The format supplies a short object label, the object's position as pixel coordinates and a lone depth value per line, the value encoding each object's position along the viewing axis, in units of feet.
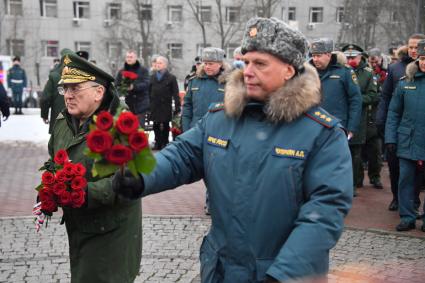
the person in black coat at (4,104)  31.96
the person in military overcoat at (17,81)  77.77
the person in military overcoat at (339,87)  27.02
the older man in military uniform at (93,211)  12.01
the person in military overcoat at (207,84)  25.96
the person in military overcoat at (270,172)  8.31
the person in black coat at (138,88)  43.60
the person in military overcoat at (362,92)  29.89
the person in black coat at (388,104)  26.40
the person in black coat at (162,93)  44.11
